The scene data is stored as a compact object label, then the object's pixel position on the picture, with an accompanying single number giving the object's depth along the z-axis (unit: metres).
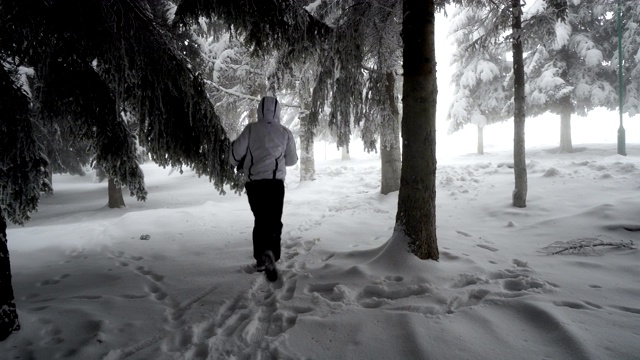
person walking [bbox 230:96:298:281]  3.83
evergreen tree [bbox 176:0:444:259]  3.60
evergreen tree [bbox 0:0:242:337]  2.93
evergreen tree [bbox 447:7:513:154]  17.78
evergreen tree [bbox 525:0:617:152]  14.14
